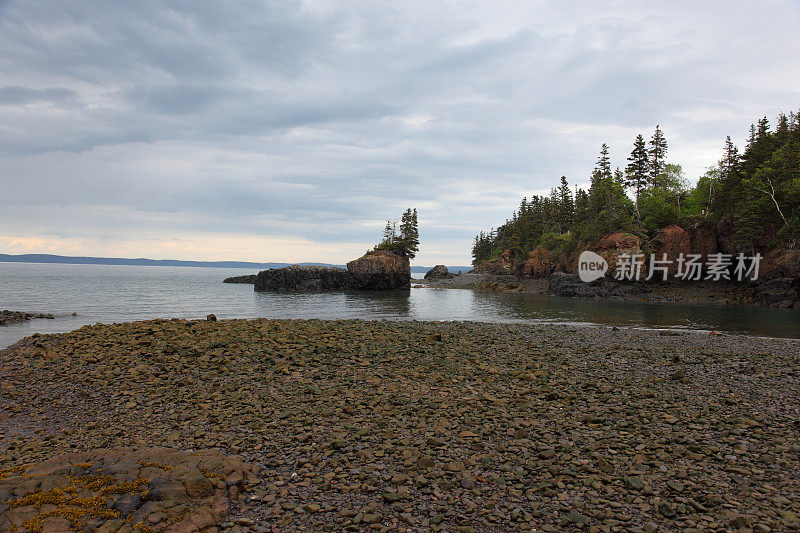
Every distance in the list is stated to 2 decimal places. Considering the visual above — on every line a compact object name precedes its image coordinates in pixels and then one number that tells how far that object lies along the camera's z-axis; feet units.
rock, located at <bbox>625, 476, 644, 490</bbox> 22.73
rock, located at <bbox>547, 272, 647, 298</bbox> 210.40
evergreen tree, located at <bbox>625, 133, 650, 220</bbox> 269.23
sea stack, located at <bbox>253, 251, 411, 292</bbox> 301.43
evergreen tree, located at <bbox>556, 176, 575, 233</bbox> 380.37
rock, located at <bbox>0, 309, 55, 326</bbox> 111.78
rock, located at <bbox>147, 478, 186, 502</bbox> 20.35
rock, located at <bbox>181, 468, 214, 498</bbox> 21.21
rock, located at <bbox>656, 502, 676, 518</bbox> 20.36
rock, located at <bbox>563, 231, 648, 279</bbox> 219.41
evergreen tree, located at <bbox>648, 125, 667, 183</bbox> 269.03
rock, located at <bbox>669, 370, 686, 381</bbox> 44.24
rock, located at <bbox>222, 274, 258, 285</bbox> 442.91
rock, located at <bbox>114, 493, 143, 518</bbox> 19.15
